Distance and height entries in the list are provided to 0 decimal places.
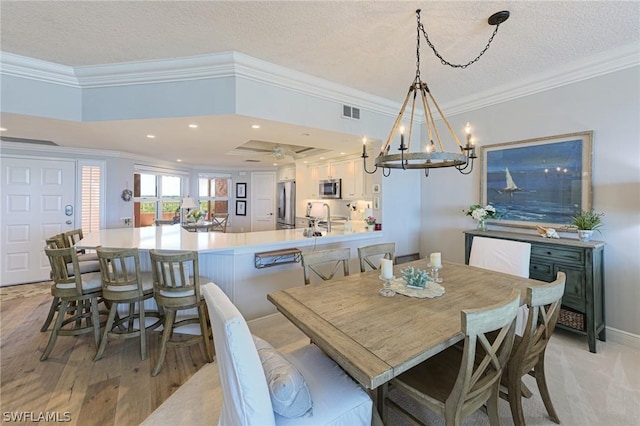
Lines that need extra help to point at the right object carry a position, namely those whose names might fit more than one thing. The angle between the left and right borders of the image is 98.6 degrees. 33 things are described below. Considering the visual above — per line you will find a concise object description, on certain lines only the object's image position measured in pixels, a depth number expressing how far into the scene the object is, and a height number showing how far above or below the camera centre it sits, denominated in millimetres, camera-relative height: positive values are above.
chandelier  1714 +373
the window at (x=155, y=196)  6074 +328
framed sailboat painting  2887 +393
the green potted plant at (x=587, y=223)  2695 -97
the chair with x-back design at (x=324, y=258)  2316 -413
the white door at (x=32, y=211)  4383 -30
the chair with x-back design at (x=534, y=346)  1481 -769
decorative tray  1896 -561
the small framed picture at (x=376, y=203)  4172 +132
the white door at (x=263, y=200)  7965 +313
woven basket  2629 -1036
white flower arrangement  3461 -1
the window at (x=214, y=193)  7766 +503
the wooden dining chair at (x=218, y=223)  6583 -291
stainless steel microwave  5215 +450
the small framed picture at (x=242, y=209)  8062 +48
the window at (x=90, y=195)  4914 +266
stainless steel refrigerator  7020 +159
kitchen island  2945 -453
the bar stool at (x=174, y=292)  2312 -720
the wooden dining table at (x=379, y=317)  1210 -607
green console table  2551 -613
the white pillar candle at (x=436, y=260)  2321 -407
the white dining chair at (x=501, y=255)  2584 -430
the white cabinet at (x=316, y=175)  5672 +777
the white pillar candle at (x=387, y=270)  2090 -442
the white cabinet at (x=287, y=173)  7251 +1042
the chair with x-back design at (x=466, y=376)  1200 -888
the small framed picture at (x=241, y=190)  8039 +603
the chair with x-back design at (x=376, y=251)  2696 -396
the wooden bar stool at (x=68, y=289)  2451 -754
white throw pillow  1165 -765
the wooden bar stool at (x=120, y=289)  2422 -730
